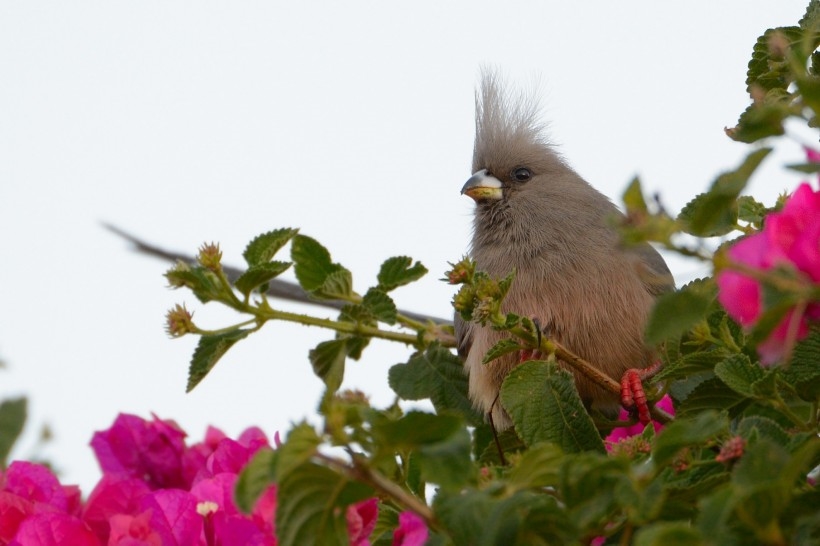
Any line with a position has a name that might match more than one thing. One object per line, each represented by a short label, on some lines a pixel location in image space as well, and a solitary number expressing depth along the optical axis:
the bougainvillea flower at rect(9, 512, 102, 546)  3.62
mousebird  4.60
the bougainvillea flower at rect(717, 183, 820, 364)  2.28
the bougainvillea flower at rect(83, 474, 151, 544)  3.88
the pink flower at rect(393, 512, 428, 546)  3.22
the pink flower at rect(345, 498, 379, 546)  3.30
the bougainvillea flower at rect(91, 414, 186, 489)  4.51
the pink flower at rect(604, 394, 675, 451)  4.51
